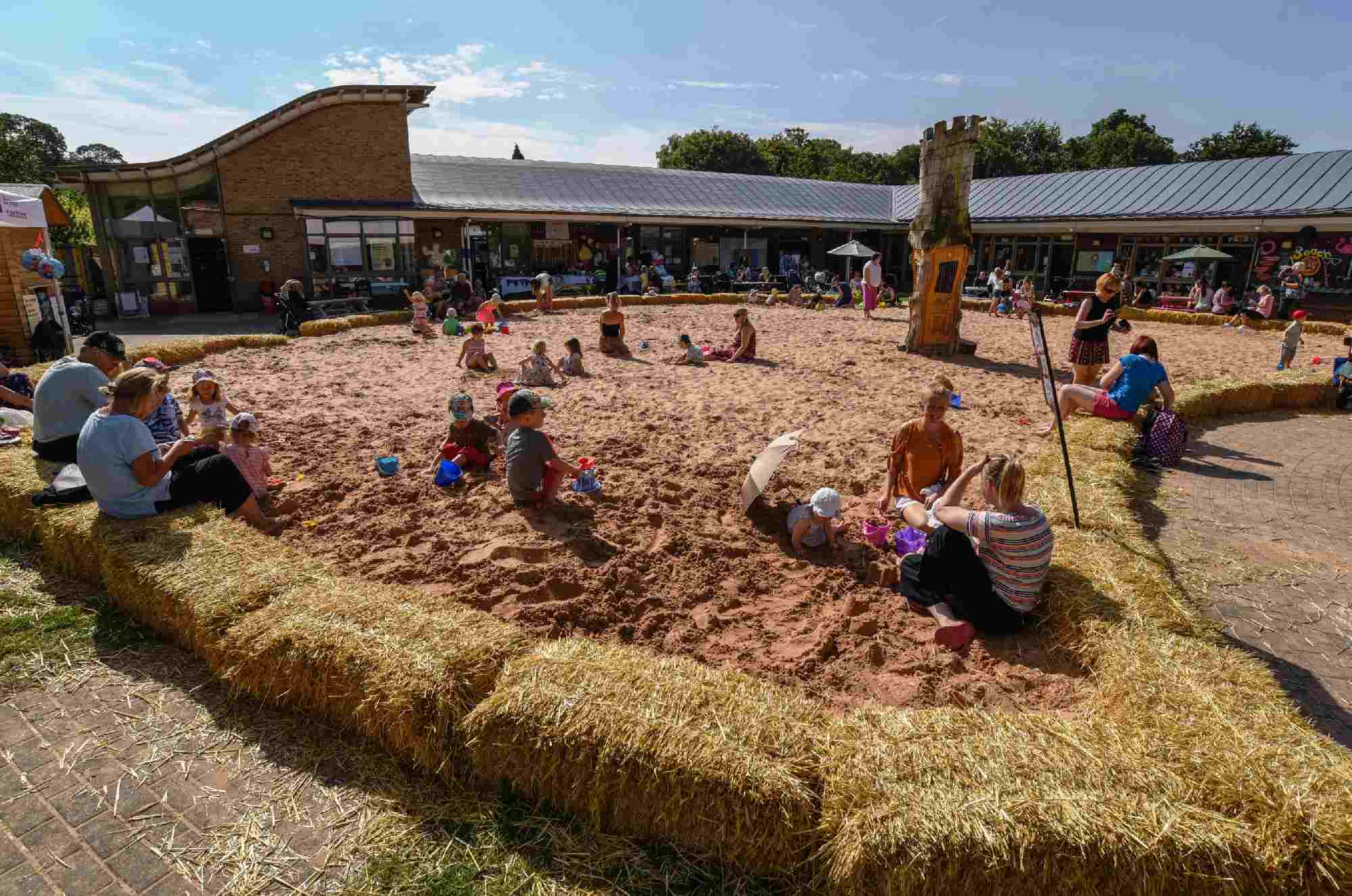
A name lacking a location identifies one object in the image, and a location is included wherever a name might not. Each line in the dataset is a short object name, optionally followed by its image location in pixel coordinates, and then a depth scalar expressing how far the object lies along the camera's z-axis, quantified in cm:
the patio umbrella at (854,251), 2502
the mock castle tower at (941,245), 1348
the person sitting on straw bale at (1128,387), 806
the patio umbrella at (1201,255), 2158
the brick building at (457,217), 2131
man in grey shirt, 601
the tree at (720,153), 6181
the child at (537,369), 1072
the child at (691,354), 1261
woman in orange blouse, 564
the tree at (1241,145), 5666
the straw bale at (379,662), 322
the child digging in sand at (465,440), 686
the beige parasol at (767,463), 549
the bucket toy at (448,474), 655
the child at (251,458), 603
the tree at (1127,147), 5619
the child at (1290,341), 1204
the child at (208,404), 697
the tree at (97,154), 9100
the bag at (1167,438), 762
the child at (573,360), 1152
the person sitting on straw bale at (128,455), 468
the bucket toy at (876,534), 551
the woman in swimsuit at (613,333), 1346
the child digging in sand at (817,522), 518
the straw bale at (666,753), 276
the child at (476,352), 1179
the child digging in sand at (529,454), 587
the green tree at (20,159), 3753
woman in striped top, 421
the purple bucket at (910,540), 526
